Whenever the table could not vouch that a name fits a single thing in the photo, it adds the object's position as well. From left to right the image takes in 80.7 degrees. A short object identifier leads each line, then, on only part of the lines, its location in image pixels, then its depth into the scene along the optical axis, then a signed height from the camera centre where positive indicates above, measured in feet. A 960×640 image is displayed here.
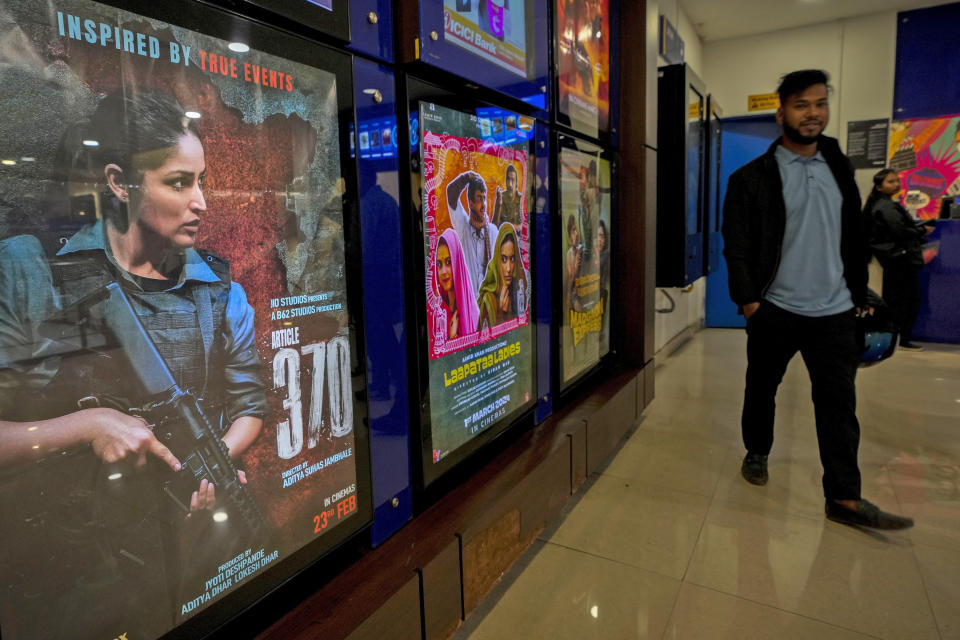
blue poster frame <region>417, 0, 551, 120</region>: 4.39 +1.69
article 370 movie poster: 2.25 -0.30
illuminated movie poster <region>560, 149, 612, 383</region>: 7.66 -0.21
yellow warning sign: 19.42 +4.79
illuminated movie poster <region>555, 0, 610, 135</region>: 7.37 +2.59
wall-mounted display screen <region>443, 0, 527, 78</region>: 4.81 +2.02
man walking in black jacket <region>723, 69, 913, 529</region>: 6.58 -0.27
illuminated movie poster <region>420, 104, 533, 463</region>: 4.92 -0.28
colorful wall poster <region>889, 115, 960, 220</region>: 17.54 +2.40
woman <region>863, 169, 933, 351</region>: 15.76 -0.23
